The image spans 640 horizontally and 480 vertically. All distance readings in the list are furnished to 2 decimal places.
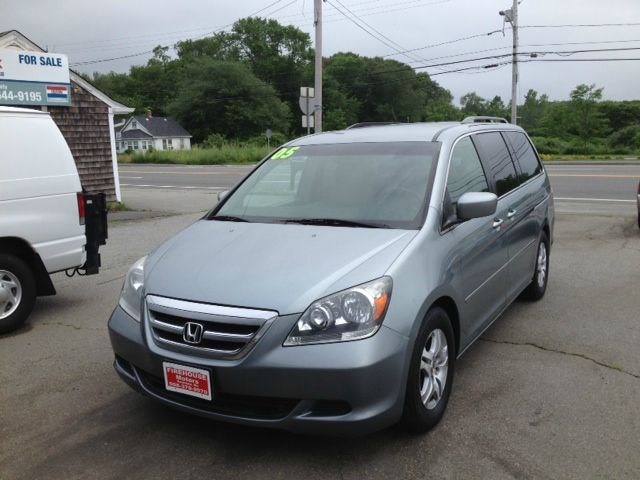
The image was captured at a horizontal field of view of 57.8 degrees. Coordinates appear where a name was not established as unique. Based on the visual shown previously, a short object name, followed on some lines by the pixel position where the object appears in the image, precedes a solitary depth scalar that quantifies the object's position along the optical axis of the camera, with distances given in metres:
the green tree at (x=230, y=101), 71.50
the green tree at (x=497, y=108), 77.94
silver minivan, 2.65
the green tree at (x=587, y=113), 46.22
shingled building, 13.63
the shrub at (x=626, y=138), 45.66
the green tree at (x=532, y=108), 94.92
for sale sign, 11.53
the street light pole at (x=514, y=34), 33.81
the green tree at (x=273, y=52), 86.12
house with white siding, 76.62
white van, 4.97
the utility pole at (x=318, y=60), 18.25
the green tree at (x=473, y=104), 84.43
